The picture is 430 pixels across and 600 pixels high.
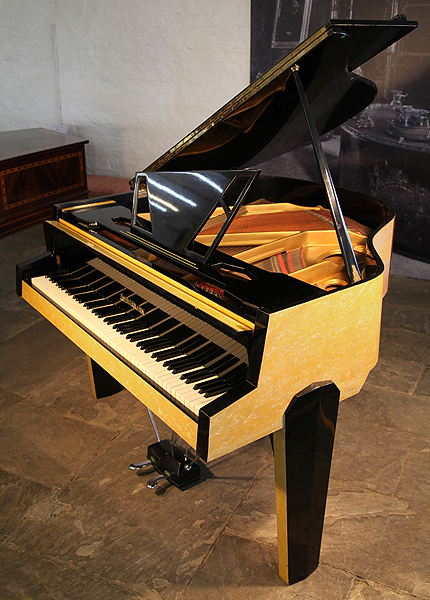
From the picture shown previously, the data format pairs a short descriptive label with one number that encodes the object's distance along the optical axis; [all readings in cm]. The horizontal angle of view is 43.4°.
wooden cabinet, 447
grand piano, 165
